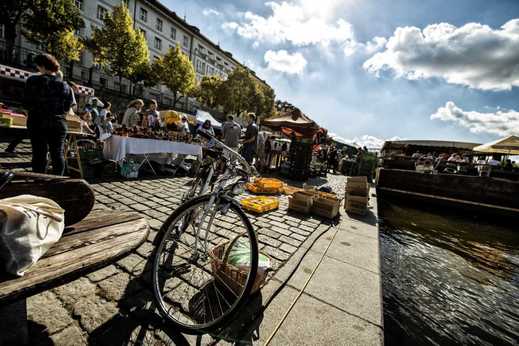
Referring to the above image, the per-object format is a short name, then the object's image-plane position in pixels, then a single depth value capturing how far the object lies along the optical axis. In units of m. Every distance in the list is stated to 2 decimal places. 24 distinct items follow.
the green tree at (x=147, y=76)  30.52
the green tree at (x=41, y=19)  17.88
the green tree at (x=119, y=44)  24.53
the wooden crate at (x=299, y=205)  5.07
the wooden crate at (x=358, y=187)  6.10
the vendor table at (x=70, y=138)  4.91
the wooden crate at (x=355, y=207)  5.67
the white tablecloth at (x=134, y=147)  5.61
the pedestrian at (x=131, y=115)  7.12
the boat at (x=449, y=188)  9.82
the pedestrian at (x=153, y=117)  7.74
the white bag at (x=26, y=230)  0.96
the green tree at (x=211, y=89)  39.78
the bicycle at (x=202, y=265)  1.72
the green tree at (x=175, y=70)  31.25
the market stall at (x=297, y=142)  9.88
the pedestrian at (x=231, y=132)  7.34
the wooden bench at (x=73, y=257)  0.94
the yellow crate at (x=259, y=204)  4.67
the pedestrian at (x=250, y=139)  7.84
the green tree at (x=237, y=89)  38.88
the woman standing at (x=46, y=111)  3.48
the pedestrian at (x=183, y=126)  9.16
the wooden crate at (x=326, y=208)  4.96
